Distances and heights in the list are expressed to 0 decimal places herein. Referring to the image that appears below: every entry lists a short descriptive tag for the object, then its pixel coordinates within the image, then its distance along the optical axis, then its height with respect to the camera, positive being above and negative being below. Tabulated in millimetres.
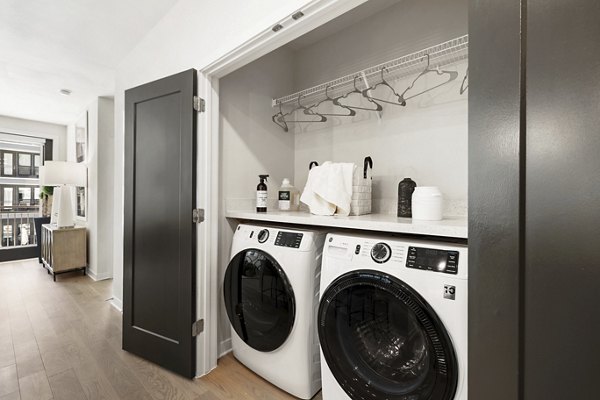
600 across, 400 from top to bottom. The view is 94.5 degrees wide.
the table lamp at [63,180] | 3836 +243
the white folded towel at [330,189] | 1638 +55
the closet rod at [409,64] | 1478 +811
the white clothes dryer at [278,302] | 1513 -609
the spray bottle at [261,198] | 1946 -1
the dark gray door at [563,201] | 506 -3
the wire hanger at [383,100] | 1681 +649
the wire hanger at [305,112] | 2154 +691
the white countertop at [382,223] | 1086 -117
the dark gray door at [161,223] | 1759 -175
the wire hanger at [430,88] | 1496 +690
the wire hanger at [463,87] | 1550 +636
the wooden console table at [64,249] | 3740 -729
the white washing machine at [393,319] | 1000 -498
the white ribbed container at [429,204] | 1328 -25
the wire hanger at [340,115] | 1951 +656
